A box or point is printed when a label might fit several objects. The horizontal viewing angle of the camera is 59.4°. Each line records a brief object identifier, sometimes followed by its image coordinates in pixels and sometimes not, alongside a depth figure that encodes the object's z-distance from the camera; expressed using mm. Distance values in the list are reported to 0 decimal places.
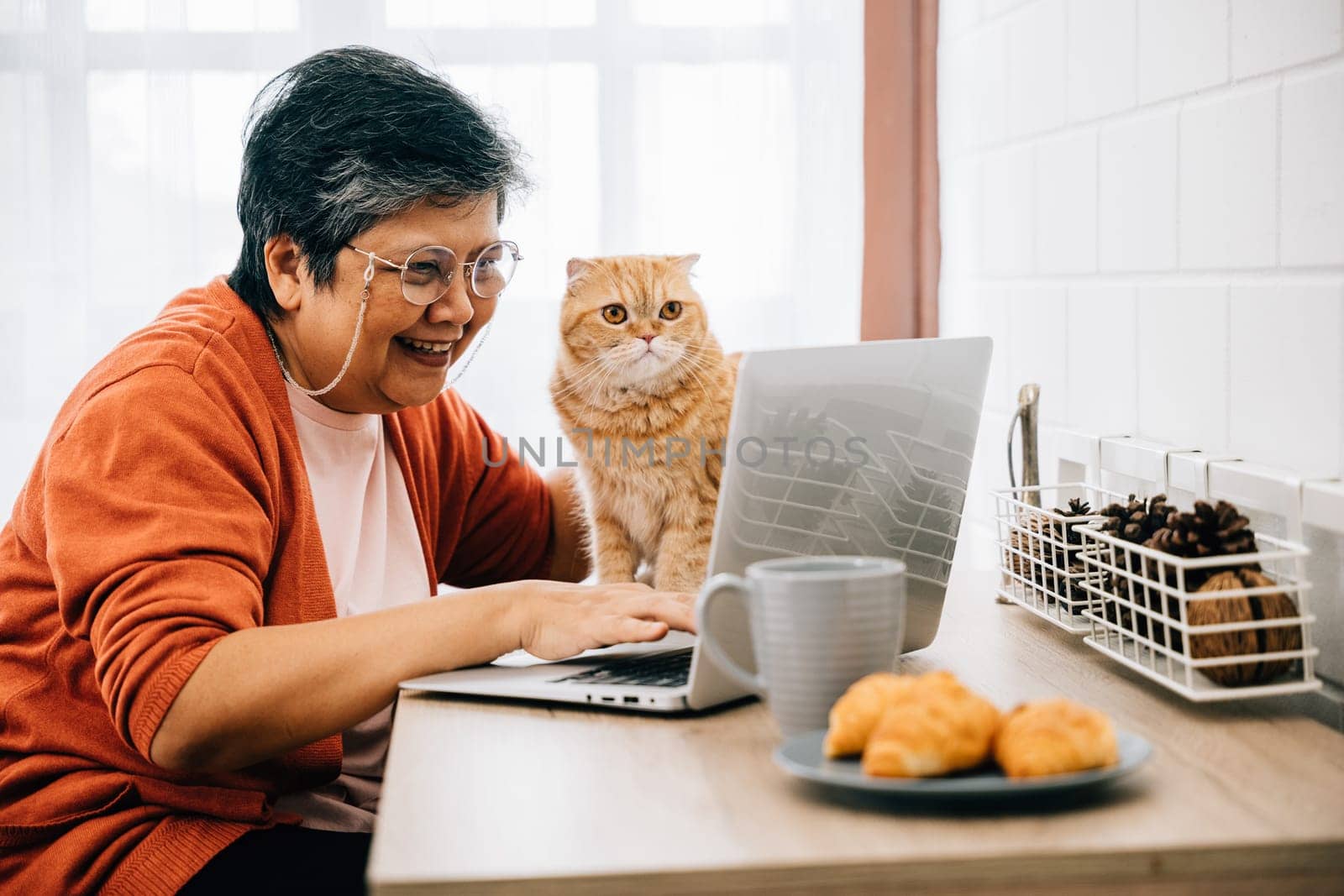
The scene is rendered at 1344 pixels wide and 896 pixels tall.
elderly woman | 975
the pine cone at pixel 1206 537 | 900
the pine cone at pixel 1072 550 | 1093
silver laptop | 858
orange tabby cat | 1356
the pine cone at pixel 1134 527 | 979
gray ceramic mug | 738
